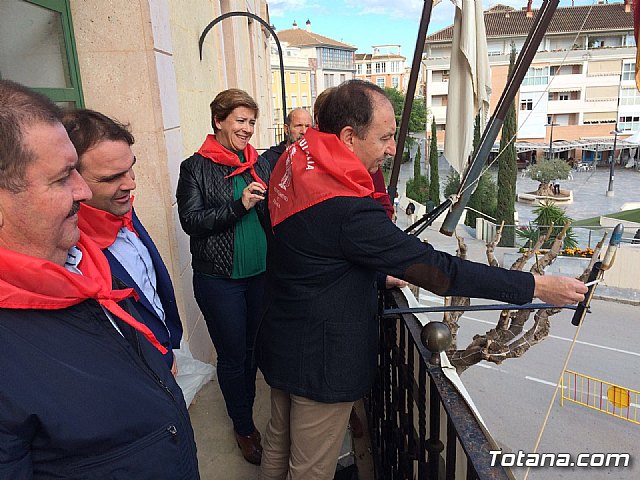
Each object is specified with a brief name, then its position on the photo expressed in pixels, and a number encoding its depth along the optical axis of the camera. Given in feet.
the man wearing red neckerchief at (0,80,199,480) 3.20
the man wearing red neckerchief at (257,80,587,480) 5.30
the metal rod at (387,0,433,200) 10.98
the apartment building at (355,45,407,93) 268.62
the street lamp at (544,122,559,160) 143.26
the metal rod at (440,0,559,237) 10.28
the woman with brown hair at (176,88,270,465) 8.70
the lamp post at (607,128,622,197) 120.55
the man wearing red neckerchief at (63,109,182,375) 5.36
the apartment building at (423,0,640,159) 147.02
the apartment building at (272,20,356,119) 198.29
